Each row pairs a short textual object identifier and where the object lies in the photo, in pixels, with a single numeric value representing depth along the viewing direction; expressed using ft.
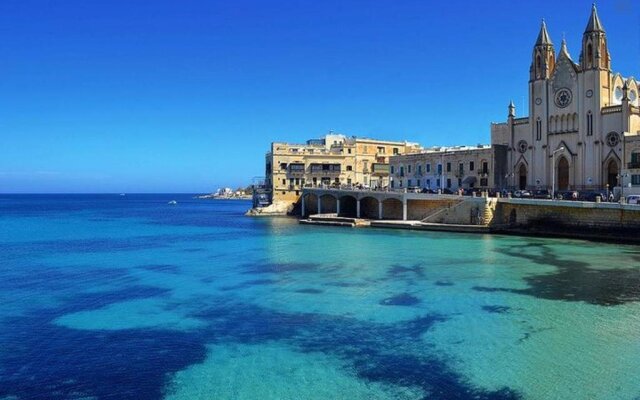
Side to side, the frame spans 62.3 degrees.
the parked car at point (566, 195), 156.76
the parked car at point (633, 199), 138.72
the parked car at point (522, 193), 171.27
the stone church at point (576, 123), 169.68
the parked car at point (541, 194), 166.68
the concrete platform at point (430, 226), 165.07
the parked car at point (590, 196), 155.93
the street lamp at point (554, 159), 179.38
